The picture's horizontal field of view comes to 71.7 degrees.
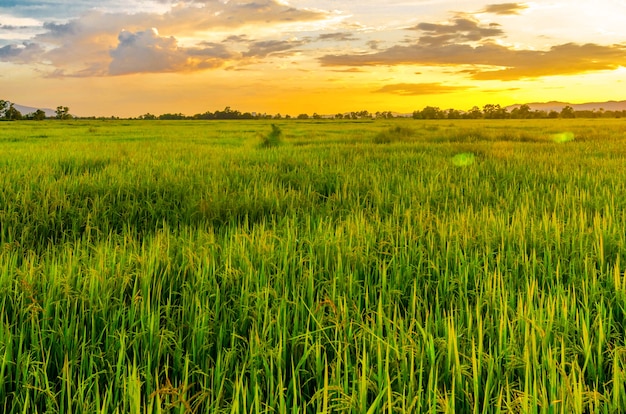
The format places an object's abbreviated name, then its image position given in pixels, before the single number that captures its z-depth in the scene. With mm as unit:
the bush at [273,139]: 13039
